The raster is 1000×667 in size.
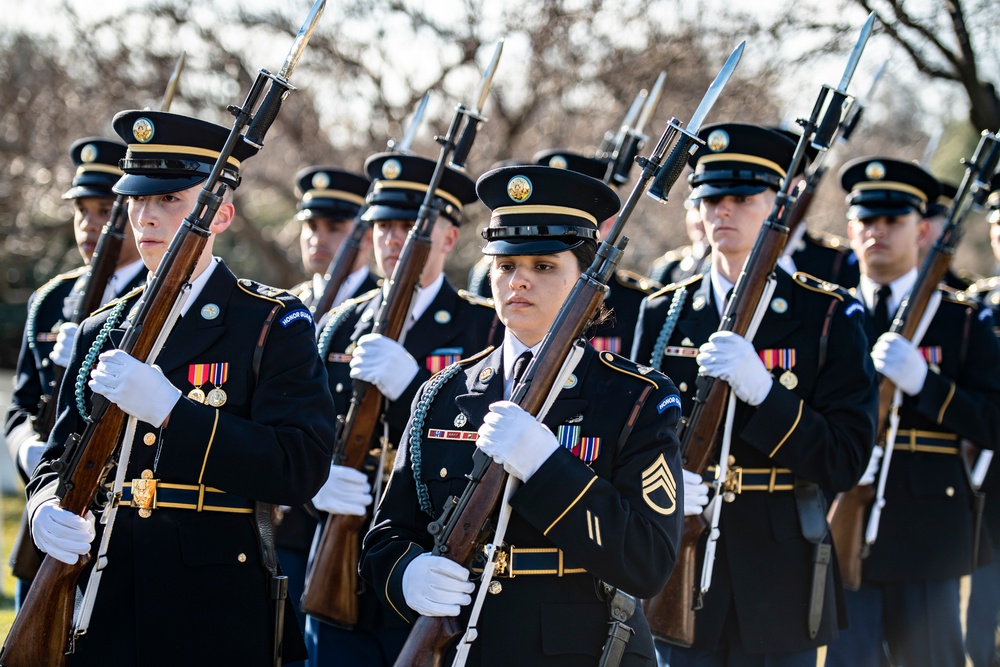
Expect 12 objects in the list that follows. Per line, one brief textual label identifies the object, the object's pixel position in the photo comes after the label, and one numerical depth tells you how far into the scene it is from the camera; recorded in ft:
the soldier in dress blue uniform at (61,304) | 34.32
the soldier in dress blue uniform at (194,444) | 23.88
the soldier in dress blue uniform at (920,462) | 37.60
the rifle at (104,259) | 36.42
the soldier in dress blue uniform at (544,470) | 21.01
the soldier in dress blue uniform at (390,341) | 32.50
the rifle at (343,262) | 44.21
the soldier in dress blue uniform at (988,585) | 43.86
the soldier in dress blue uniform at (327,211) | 47.75
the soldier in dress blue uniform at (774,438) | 29.78
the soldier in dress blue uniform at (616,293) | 39.58
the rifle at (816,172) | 40.11
